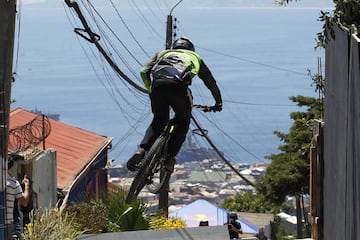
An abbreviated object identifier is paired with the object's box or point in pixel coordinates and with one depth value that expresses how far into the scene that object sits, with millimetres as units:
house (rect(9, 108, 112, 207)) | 17203
